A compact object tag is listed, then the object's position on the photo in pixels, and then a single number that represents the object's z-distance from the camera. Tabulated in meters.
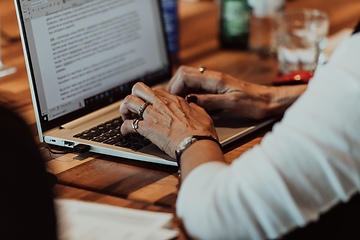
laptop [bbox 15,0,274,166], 1.25
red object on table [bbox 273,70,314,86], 1.36
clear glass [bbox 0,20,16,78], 1.52
